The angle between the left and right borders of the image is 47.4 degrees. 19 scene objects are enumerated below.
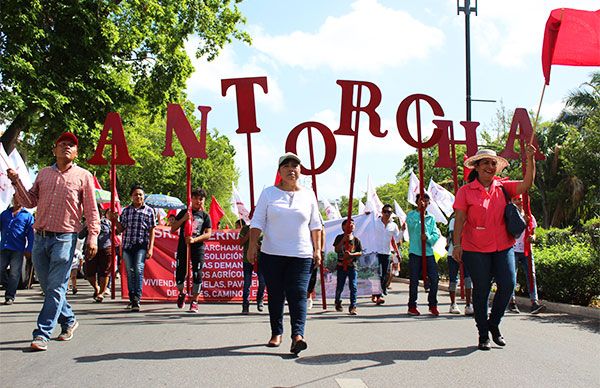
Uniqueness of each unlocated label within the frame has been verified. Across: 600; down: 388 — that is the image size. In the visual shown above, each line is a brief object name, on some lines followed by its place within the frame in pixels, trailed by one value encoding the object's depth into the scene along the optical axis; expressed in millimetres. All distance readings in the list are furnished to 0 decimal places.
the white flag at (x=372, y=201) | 18372
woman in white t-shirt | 6352
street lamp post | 20278
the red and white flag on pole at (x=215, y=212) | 17719
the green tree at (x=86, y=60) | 17094
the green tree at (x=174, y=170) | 38219
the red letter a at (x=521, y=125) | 10648
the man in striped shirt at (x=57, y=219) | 6219
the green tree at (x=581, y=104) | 35581
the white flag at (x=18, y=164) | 9552
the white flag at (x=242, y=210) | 16216
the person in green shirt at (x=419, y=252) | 9806
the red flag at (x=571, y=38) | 7832
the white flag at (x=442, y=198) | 17547
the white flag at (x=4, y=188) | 8883
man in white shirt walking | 13359
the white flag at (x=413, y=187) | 16208
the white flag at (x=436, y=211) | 17828
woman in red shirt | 6594
